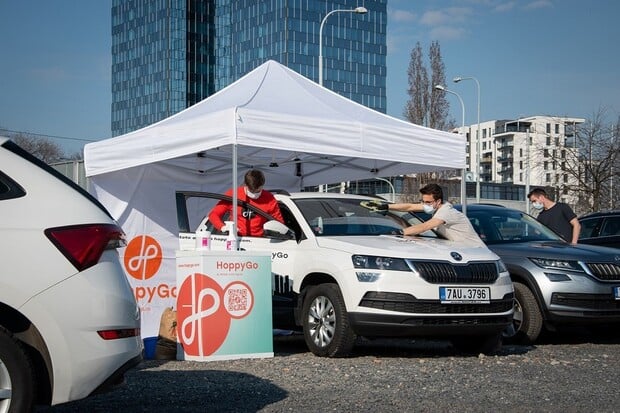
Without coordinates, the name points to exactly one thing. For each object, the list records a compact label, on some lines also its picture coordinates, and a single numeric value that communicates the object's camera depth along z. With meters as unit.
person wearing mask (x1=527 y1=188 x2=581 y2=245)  12.05
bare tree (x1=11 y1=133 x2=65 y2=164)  71.09
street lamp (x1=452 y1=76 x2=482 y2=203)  53.13
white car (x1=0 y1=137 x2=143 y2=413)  4.28
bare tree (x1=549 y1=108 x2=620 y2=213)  34.91
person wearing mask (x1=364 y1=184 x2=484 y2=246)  9.43
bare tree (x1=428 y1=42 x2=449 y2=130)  57.03
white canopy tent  9.27
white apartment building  148.75
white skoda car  8.01
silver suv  9.63
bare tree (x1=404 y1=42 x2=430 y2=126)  57.28
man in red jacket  9.66
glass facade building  117.69
